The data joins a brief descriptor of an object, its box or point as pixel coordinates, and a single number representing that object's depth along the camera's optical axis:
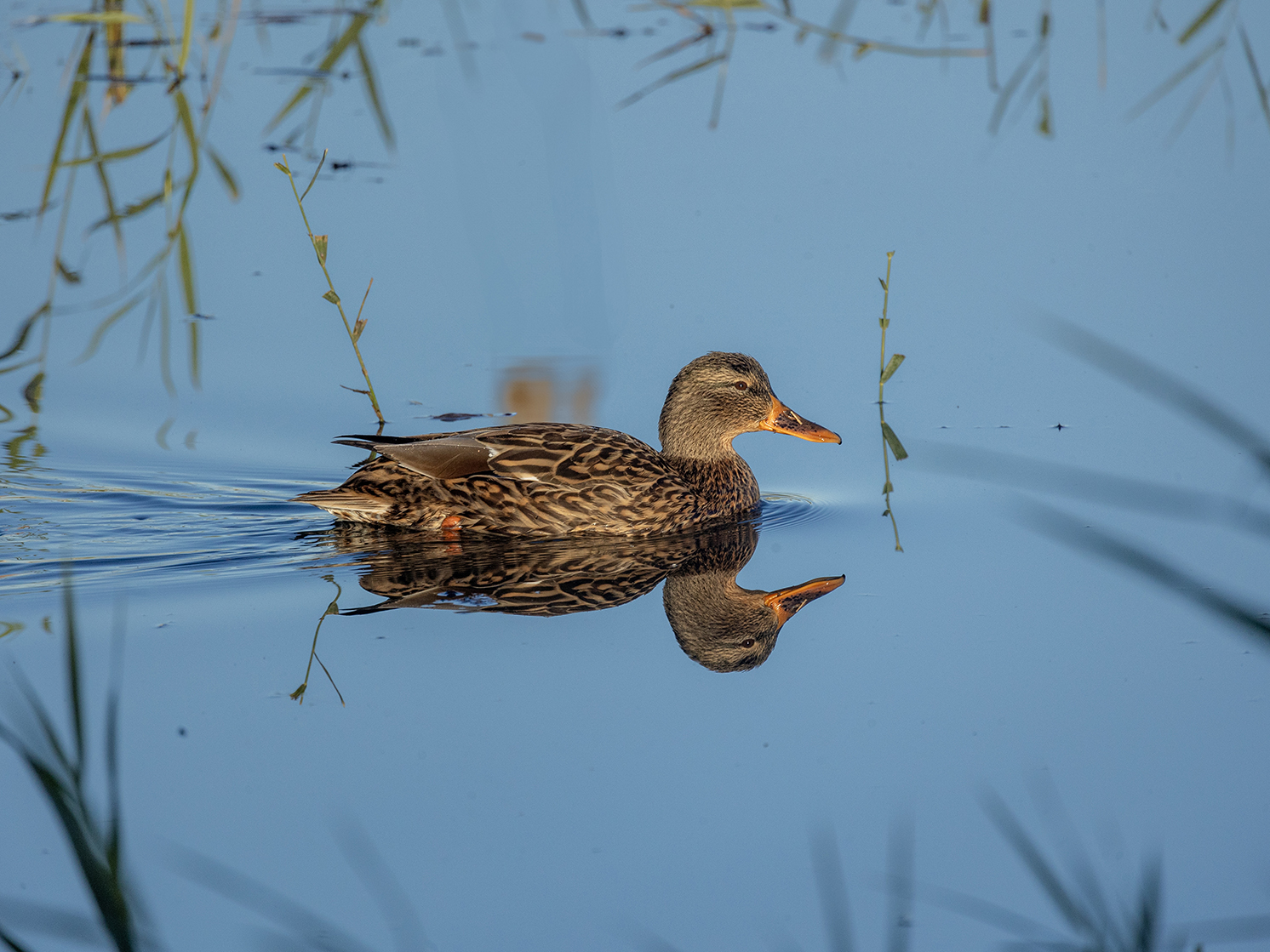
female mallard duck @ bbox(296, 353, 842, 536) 12.74
